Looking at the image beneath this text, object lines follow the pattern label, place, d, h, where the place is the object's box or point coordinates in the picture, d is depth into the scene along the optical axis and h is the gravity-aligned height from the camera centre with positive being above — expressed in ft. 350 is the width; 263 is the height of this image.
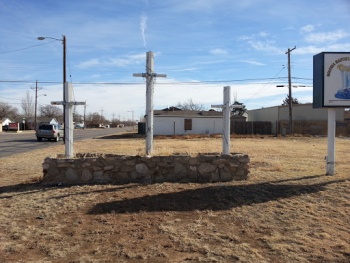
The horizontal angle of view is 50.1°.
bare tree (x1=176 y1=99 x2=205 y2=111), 351.05 +17.34
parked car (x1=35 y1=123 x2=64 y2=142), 114.73 -2.64
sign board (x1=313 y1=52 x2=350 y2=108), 32.68 +4.17
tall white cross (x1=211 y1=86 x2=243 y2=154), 31.42 +1.35
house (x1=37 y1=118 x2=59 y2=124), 295.30 +3.13
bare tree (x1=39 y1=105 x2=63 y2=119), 436.76 +14.95
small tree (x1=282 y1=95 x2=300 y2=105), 282.36 +18.98
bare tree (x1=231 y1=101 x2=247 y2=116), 213.62 +7.55
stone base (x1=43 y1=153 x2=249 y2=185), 28.37 -3.46
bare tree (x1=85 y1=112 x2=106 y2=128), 470.72 +5.72
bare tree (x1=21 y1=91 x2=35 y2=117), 419.13 +14.99
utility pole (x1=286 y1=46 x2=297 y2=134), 142.32 +12.11
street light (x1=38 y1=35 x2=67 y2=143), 91.40 +17.14
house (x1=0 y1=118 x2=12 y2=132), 281.43 -0.70
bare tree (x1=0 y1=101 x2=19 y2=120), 383.24 +12.85
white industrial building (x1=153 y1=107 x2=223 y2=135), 156.76 +0.13
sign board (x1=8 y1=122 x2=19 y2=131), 266.57 -2.72
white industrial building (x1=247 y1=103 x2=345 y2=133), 164.76 +5.33
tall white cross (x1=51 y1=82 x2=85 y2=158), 30.35 +0.63
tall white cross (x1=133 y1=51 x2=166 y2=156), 31.63 +2.82
